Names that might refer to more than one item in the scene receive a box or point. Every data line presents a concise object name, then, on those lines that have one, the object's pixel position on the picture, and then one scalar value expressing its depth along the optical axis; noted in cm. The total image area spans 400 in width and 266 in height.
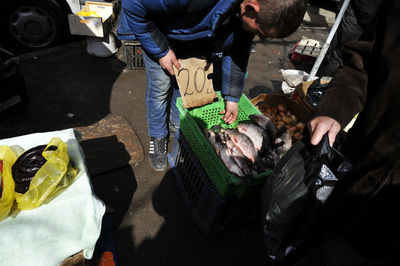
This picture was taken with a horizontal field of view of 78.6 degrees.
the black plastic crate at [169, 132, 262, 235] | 214
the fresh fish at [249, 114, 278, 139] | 252
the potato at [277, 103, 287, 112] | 328
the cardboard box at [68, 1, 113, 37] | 404
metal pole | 340
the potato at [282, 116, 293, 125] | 318
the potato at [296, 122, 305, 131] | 309
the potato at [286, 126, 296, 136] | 307
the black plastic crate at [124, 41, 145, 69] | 420
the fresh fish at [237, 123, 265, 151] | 242
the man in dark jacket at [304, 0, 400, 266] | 124
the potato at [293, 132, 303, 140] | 300
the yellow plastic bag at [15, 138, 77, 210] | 149
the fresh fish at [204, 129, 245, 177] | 208
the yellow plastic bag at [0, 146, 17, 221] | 142
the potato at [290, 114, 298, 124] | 321
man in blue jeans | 160
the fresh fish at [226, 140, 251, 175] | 213
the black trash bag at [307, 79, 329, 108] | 314
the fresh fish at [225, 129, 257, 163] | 230
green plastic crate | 191
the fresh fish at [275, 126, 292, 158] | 260
